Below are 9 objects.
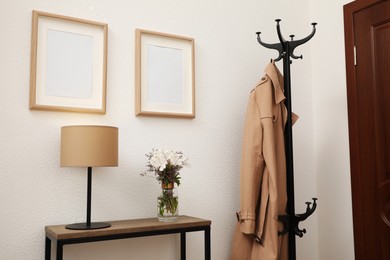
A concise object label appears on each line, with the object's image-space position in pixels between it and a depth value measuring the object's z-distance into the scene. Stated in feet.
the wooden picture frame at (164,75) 7.47
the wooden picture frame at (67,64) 6.61
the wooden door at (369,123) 7.79
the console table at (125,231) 5.54
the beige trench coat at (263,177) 7.14
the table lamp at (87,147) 5.92
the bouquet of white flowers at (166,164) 6.60
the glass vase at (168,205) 6.62
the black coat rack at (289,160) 7.28
